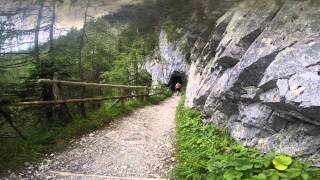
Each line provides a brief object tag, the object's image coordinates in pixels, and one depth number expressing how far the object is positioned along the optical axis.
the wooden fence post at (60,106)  5.71
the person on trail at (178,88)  23.39
